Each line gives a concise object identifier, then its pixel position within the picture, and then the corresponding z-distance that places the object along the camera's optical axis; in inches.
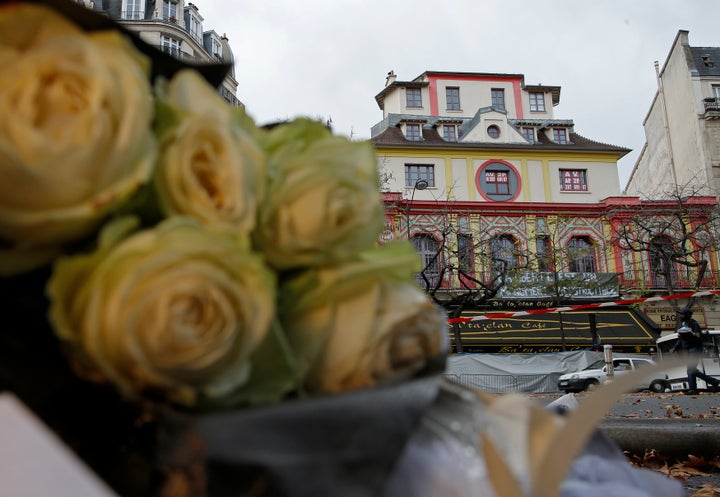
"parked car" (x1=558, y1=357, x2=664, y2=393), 608.7
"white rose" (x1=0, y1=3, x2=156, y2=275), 18.3
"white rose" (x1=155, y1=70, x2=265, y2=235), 22.2
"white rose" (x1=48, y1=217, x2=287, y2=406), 18.5
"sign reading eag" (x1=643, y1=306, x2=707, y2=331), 924.0
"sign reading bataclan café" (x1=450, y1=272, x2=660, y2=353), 847.1
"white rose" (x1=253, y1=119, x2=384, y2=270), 24.4
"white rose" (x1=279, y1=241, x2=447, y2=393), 23.3
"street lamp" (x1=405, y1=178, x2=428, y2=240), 861.0
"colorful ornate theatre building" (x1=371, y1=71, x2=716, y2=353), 863.1
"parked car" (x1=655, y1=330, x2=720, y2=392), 551.8
